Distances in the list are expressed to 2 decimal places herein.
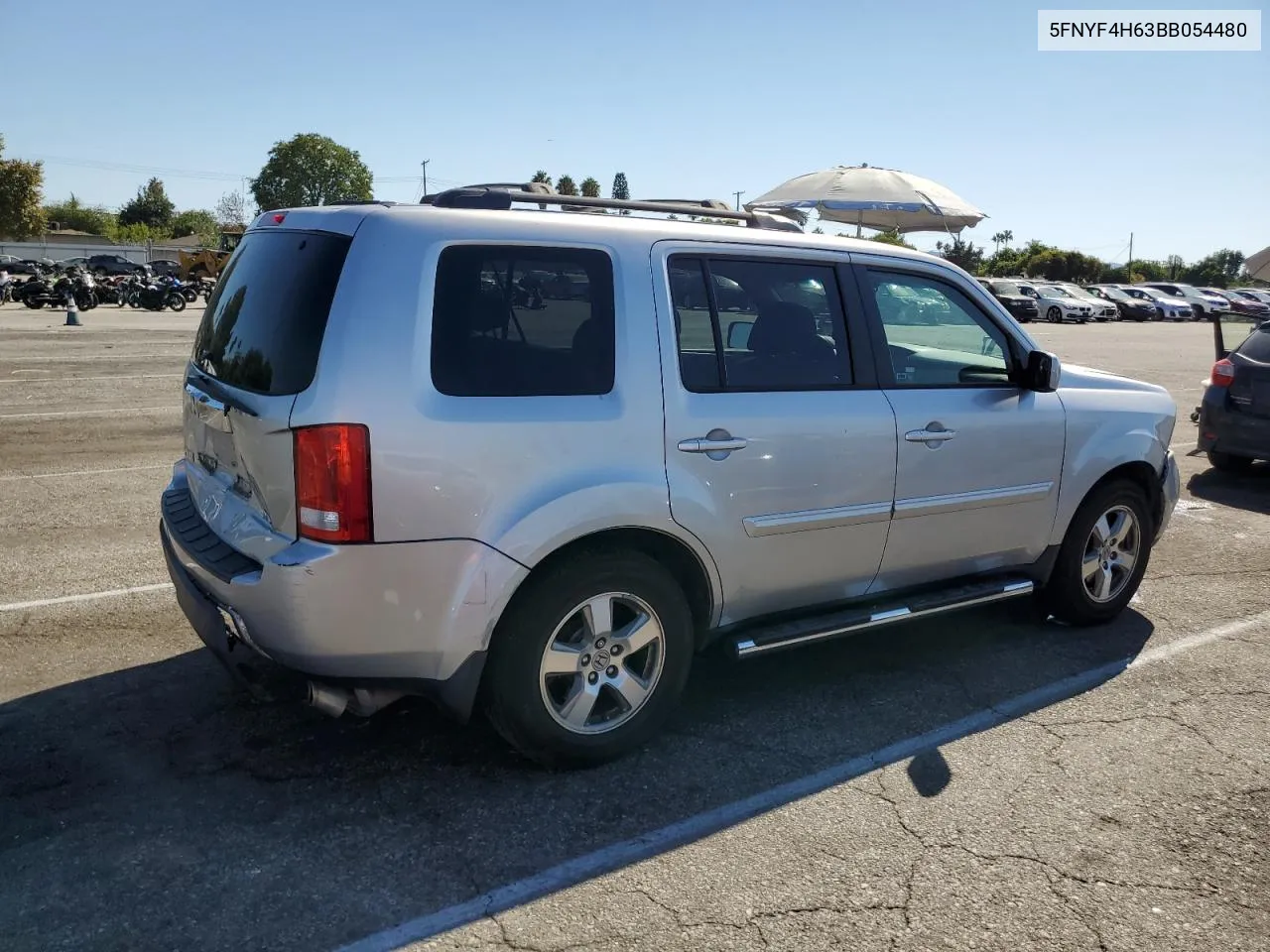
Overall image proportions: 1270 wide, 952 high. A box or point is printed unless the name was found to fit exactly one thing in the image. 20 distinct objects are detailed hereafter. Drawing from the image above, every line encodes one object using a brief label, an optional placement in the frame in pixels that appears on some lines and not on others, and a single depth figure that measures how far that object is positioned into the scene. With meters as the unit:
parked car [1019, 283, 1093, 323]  41.28
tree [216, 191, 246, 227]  119.44
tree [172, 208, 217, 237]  119.44
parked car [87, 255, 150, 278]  54.67
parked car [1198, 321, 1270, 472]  8.85
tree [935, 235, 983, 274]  51.10
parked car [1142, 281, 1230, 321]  48.38
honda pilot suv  3.18
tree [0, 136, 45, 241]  67.50
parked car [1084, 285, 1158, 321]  46.50
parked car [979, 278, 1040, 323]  38.64
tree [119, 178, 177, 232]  122.25
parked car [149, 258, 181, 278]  51.01
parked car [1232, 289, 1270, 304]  46.97
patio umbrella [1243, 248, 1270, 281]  18.30
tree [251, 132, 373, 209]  99.75
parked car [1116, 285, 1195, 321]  47.38
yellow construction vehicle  47.53
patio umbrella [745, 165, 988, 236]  12.18
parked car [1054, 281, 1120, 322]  43.10
